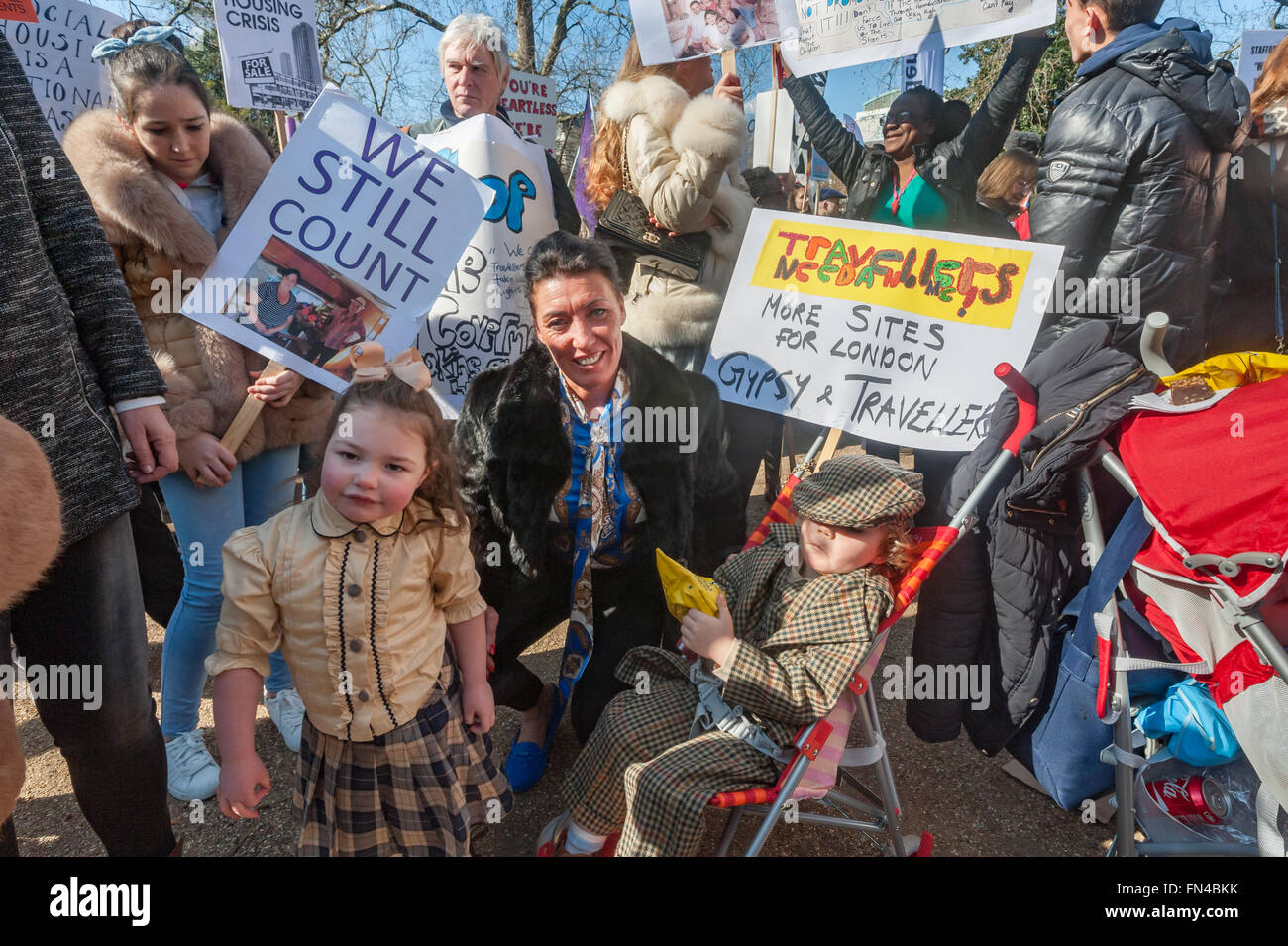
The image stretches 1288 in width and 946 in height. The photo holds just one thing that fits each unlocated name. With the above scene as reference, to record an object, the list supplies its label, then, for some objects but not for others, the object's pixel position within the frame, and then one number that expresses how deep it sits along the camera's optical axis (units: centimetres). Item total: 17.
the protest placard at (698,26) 341
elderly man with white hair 339
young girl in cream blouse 172
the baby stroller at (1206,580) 160
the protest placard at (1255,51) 490
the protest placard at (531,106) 474
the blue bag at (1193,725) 184
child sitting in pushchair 188
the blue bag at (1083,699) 192
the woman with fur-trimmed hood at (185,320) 223
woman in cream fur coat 318
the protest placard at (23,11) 324
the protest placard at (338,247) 236
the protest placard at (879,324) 236
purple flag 373
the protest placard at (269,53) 365
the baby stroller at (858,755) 185
